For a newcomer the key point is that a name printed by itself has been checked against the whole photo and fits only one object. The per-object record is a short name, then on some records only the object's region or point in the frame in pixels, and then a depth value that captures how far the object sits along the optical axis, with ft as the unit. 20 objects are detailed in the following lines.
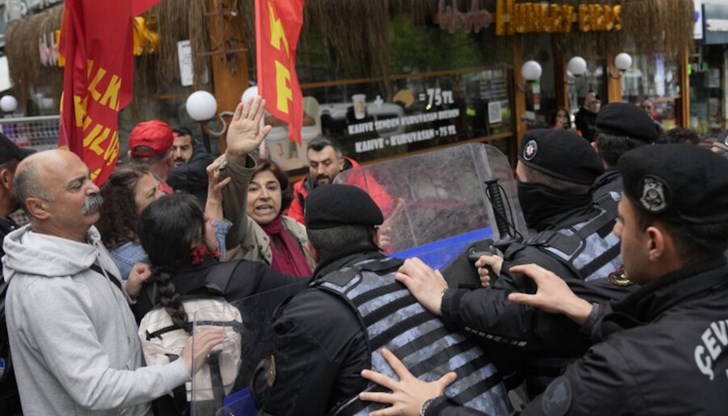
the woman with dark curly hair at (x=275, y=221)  12.11
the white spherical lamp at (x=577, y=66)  34.34
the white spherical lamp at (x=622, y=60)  36.09
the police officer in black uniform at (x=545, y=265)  6.28
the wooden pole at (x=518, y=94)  33.68
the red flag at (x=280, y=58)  10.71
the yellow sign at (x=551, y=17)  31.24
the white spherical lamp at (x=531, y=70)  32.48
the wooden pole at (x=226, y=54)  21.57
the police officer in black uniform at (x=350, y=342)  6.13
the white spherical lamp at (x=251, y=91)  18.19
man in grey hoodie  7.02
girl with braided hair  8.05
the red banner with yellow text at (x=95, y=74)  10.99
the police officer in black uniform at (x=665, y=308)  4.60
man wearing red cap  15.60
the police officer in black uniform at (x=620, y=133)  10.93
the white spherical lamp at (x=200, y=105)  20.34
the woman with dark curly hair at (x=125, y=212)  9.95
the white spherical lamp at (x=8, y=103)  32.81
